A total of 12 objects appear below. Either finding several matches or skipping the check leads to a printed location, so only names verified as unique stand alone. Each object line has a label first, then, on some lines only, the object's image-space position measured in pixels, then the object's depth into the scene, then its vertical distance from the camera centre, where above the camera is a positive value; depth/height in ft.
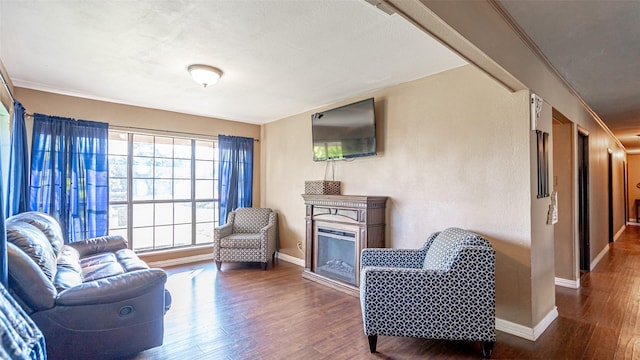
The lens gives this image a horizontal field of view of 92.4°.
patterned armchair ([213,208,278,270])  14.70 -2.92
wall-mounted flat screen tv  11.88 +2.22
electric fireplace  11.34 -2.02
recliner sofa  6.17 -2.56
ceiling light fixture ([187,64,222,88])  9.65 +3.56
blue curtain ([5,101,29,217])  10.23 +0.67
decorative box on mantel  13.43 -0.12
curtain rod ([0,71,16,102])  9.33 +3.24
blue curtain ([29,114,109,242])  12.01 +0.47
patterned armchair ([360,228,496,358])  7.14 -2.72
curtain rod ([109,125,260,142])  14.03 +2.70
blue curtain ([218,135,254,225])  17.02 +0.68
